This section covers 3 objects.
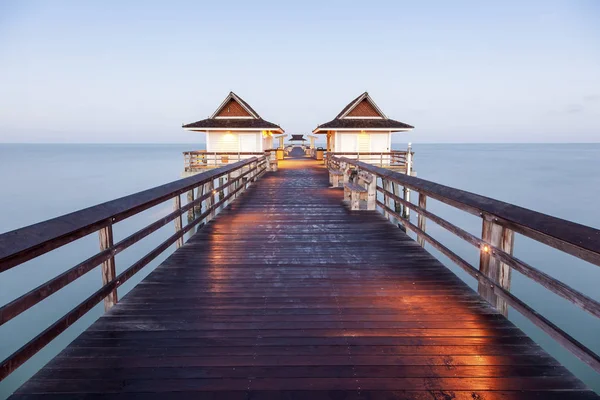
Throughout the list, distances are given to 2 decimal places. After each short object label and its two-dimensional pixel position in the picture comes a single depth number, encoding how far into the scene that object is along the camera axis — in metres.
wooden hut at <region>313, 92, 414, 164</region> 25.22
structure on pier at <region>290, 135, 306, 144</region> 52.00
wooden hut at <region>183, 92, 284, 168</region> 25.11
